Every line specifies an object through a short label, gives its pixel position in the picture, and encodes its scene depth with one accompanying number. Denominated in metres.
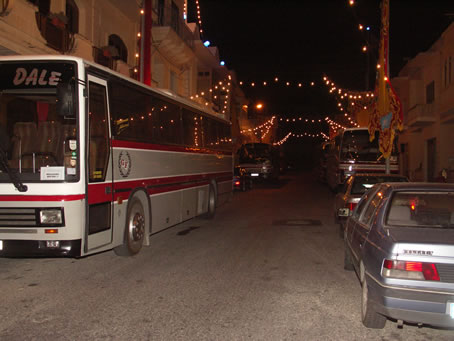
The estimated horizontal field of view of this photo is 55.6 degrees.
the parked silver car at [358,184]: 9.49
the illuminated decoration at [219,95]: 30.09
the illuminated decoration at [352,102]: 29.47
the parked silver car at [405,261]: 3.76
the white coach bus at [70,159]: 6.02
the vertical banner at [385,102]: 14.90
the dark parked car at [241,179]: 24.01
